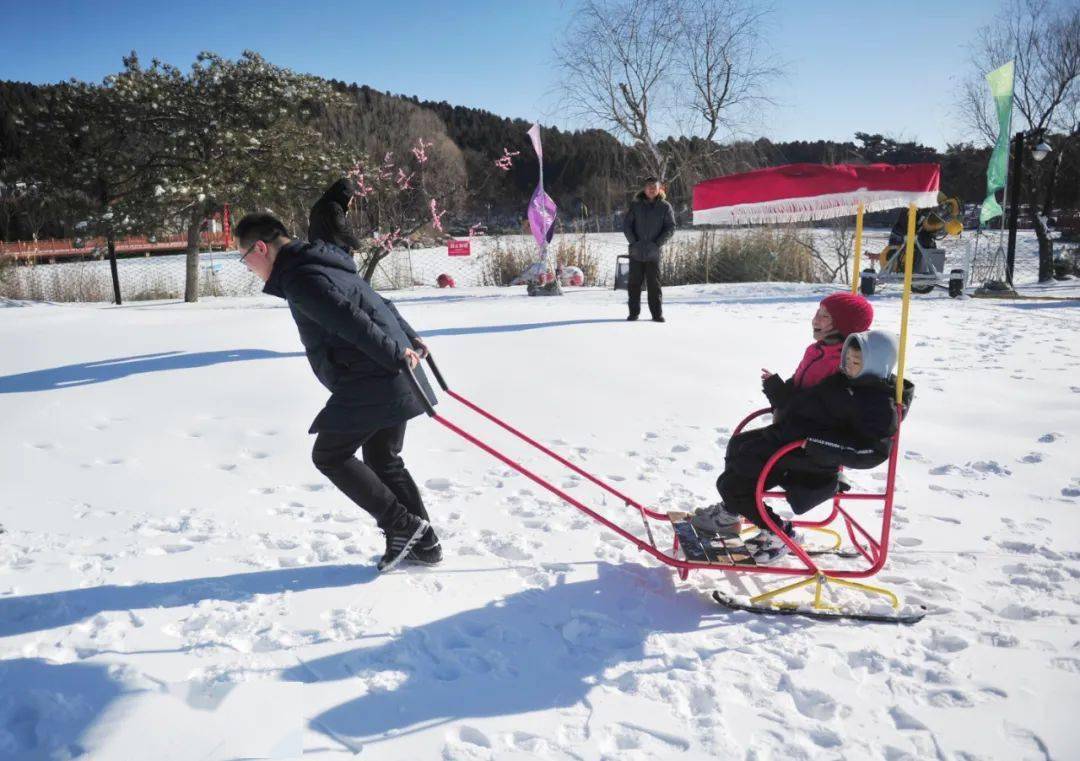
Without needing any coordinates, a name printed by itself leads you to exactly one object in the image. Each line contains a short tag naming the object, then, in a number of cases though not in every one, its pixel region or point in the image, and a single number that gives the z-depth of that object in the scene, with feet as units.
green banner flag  43.50
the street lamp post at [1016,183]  50.08
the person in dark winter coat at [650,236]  29.22
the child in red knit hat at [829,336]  9.86
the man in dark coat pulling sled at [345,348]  9.20
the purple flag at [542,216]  44.70
